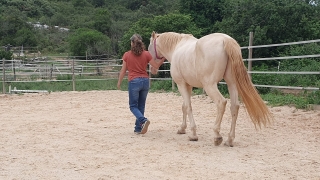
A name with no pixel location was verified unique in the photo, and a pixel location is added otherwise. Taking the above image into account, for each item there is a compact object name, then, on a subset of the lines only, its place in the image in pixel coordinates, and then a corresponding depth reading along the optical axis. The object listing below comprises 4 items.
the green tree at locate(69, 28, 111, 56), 31.33
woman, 4.88
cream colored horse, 4.09
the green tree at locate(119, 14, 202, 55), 20.77
